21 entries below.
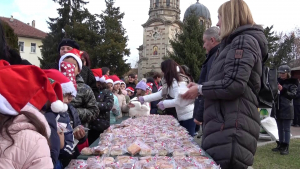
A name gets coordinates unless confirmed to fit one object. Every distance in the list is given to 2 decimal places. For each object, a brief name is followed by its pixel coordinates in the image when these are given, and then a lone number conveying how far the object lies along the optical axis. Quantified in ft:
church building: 146.20
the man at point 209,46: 10.43
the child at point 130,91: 27.96
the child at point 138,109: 17.10
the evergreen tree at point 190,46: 67.87
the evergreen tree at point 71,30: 98.53
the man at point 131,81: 32.93
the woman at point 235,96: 6.59
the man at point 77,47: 12.48
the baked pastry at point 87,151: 7.28
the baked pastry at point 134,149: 7.43
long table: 7.02
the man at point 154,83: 26.78
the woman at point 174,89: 13.83
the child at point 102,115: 12.66
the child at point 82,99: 9.83
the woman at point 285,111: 19.29
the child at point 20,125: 4.30
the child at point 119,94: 19.64
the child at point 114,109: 16.93
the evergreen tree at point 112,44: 100.89
